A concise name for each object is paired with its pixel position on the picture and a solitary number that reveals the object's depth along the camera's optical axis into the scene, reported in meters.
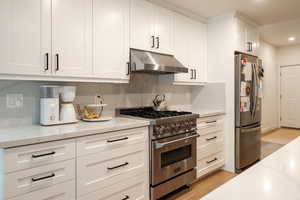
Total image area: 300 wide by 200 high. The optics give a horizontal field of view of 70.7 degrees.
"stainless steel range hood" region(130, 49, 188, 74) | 2.35
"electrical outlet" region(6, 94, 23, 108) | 1.91
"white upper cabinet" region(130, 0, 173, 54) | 2.51
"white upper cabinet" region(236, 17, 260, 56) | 3.34
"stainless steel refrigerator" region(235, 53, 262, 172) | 3.24
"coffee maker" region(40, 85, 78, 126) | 1.94
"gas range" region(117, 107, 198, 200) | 2.22
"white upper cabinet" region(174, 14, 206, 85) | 3.08
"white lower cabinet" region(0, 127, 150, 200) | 1.41
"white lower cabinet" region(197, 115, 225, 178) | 2.91
